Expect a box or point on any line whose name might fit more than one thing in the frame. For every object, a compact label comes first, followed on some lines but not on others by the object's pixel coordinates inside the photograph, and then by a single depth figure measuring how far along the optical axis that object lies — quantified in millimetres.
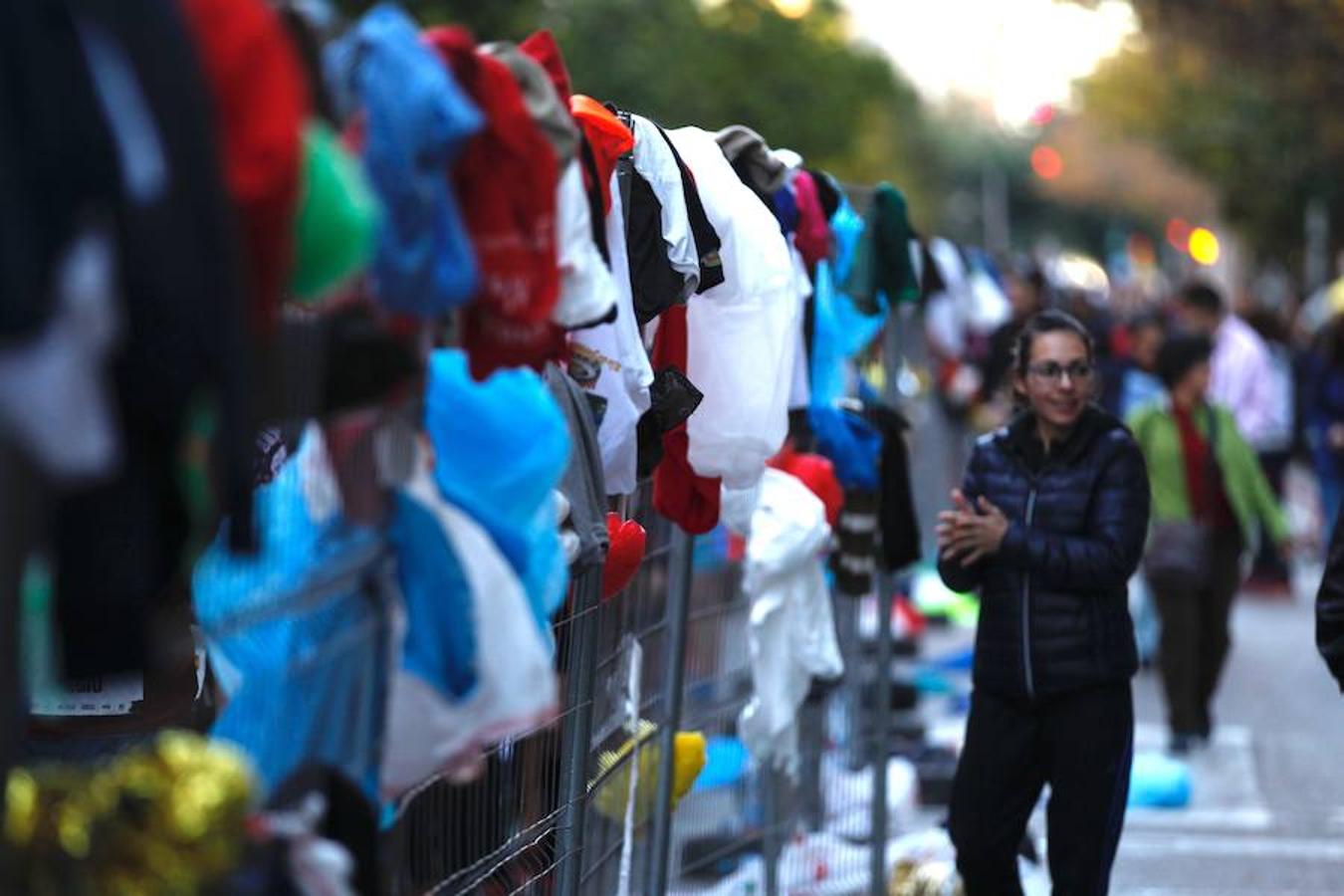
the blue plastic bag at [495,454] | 8414
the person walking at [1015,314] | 28242
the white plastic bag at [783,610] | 15523
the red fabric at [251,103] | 6203
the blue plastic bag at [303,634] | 7645
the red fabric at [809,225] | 15461
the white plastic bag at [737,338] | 13187
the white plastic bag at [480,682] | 8016
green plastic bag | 6609
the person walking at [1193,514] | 24297
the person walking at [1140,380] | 33031
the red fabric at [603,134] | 10687
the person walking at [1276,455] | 37031
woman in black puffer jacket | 14047
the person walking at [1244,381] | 36687
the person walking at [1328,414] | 37344
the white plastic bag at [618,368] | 11562
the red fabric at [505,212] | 8125
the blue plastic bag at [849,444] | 16578
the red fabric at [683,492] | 13633
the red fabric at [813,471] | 16078
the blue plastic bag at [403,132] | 7355
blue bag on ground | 22719
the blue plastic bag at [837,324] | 16234
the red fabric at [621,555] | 12359
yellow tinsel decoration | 6609
